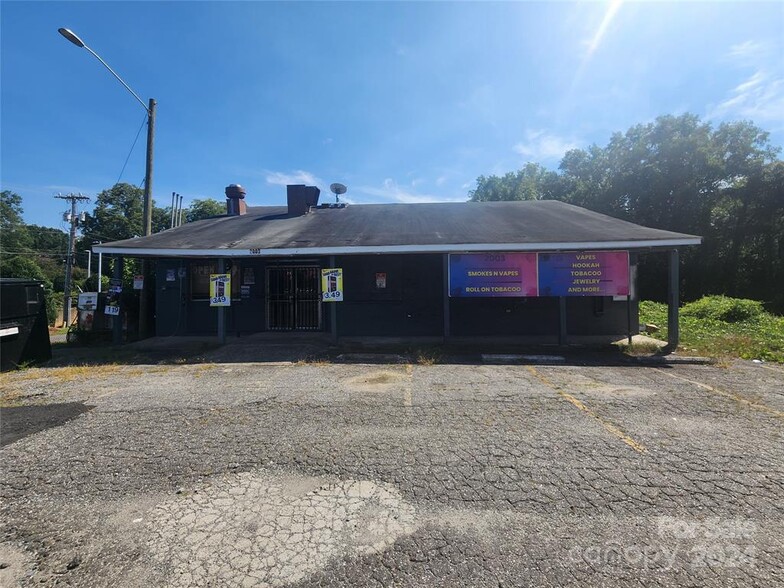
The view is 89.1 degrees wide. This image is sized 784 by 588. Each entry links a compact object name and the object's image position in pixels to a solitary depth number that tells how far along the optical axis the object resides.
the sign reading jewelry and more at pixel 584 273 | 9.35
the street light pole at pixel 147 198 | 11.36
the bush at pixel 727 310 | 15.02
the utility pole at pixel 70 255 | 19.33
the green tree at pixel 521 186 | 35.62
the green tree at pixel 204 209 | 42.16
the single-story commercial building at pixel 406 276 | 9.34
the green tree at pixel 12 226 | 52.00
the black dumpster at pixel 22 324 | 7.20
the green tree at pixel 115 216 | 51.67
